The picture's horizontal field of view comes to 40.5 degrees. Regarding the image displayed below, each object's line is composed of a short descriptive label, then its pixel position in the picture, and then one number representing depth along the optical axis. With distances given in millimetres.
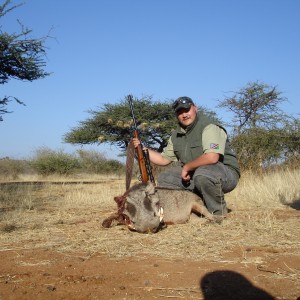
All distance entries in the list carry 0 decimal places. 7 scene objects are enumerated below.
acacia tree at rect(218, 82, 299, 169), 10703
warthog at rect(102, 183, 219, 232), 4289
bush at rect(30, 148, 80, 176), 26781
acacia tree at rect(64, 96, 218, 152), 23422
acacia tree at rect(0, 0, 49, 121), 10602
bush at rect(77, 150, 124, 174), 32344
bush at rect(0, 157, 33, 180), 24148
